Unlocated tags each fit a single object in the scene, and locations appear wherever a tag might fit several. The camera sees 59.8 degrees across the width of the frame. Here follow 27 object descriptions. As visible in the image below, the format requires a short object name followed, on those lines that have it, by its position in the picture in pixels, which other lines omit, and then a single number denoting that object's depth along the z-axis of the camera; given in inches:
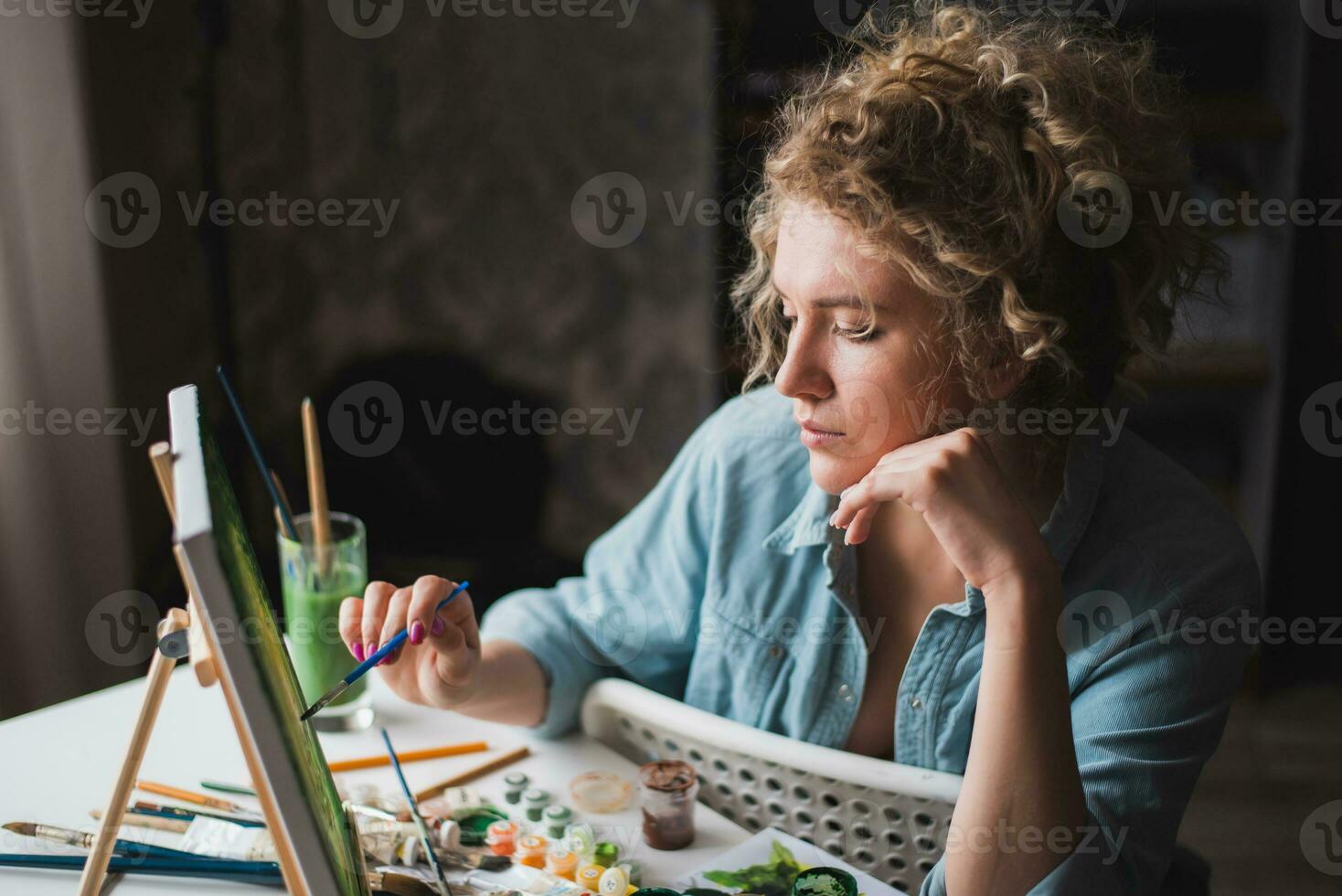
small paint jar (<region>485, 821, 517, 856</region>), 39.8
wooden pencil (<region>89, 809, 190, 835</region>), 39.6
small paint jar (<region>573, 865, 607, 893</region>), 37.9
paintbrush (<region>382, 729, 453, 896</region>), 36.8
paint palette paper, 38.2
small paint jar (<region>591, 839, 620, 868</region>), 39.4
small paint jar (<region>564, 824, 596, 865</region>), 39.5
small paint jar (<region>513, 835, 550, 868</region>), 39.2
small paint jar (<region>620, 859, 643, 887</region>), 38.6
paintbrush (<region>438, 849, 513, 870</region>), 38.9
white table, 40.0
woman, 39.2
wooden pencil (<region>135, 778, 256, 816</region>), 41.5
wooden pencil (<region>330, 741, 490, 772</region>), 44.6
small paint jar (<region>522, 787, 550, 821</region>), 42.2
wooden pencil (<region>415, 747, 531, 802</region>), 43.1
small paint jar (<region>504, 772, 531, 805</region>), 43.2
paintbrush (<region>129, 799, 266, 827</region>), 40.0
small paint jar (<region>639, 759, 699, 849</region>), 40.6
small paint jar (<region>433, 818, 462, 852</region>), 39.4
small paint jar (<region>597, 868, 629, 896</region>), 37.3
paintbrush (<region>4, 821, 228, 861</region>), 37.5
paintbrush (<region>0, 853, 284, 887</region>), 37.2
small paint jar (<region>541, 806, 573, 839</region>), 41.3
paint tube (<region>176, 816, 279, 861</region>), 38.4
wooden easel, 24.4
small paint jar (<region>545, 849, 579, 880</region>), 38.8
